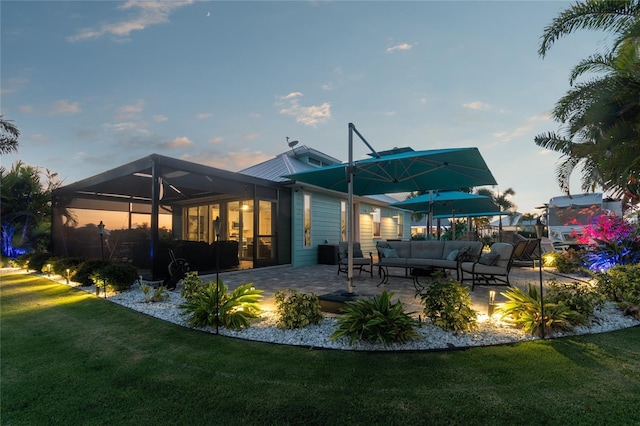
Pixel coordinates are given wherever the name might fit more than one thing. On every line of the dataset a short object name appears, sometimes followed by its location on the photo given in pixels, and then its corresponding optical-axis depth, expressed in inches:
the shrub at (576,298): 150.1
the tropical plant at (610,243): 248.5
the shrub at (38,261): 387.9
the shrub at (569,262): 317.1
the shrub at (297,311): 146.3
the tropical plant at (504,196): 1218.9
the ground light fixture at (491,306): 156.4
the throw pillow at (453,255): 266.7
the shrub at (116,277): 236.4
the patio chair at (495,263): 225.3
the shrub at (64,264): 317.1
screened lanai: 287.3
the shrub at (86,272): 271.7
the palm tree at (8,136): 499.9
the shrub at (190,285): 188.4
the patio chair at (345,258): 298.8
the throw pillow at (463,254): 254.2
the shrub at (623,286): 166.8
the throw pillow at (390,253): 304.7
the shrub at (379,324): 125.9
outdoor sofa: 257.1
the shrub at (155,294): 207.6
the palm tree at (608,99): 229.6
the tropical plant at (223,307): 151.9
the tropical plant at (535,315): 137.4
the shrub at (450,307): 136.9
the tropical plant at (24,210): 495.2
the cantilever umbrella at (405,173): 181.5
